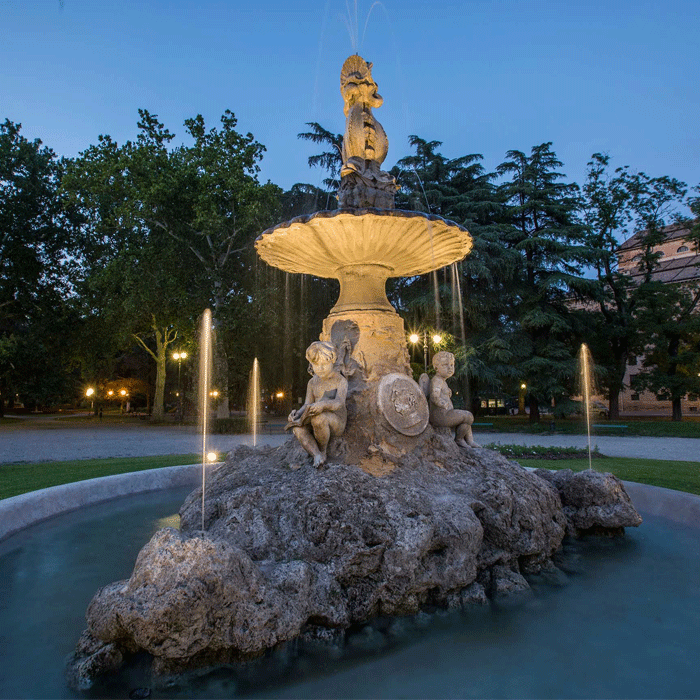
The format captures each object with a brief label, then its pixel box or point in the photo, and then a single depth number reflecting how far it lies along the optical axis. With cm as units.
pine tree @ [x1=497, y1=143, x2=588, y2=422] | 2270
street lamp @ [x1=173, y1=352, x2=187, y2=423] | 2416
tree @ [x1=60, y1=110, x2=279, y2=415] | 2002
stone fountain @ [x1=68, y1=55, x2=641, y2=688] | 296
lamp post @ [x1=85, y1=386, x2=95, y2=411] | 3696
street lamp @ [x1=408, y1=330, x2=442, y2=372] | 1697
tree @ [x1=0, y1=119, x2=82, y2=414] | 2484
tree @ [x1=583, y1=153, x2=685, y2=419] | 2511
